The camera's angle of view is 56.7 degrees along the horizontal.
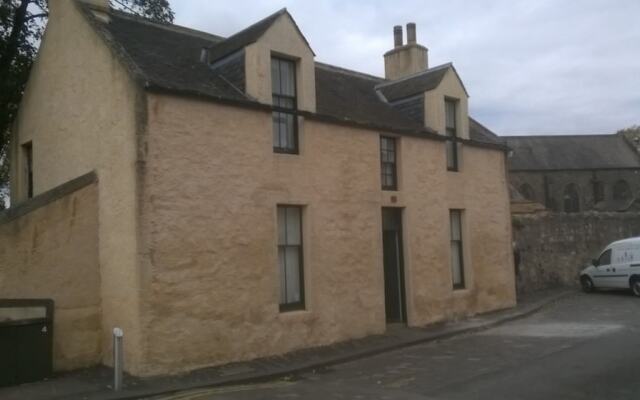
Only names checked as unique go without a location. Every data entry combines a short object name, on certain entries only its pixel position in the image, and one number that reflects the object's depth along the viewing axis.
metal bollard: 9.30
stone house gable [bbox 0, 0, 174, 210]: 16.31
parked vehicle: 21.33
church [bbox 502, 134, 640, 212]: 59.00
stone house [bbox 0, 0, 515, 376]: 10.45
